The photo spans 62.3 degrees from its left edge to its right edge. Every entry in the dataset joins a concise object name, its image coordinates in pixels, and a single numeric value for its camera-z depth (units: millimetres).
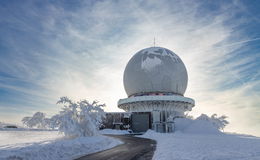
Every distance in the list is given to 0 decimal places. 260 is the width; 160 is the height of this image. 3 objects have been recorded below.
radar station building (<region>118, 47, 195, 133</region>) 57688
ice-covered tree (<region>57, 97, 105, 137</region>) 22645
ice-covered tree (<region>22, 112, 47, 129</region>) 74688
